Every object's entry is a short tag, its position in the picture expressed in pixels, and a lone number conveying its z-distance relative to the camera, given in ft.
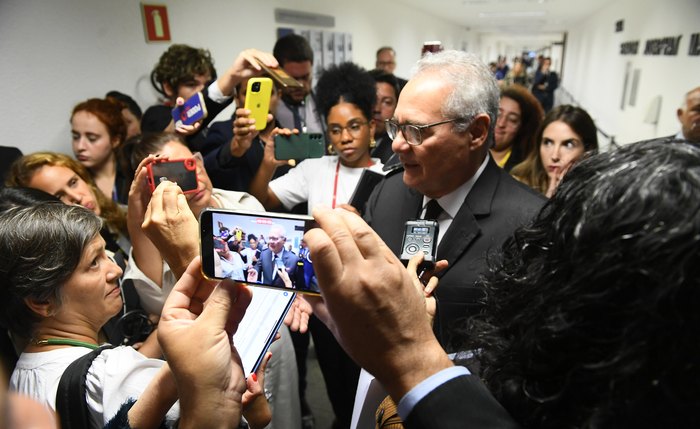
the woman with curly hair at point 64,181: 5.96
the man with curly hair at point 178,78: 9.20
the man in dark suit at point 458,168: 4.49
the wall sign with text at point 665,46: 15.58
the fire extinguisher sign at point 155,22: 10.93
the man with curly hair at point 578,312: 1.65
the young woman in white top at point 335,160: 7.25
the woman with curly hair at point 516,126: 9.49
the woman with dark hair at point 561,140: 7.72
